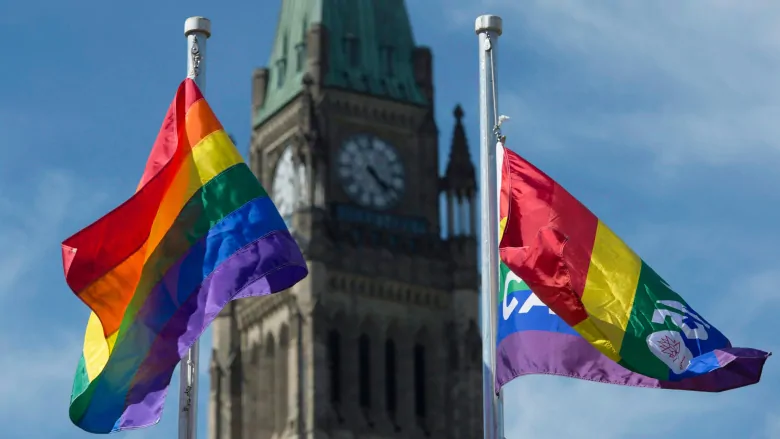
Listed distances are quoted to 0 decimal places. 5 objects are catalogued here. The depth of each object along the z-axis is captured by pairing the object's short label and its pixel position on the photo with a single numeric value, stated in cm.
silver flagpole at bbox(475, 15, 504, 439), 2733
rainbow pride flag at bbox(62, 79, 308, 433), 2750
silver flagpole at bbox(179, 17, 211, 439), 2789
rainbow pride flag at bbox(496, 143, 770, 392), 2716
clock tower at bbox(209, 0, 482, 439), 8350
